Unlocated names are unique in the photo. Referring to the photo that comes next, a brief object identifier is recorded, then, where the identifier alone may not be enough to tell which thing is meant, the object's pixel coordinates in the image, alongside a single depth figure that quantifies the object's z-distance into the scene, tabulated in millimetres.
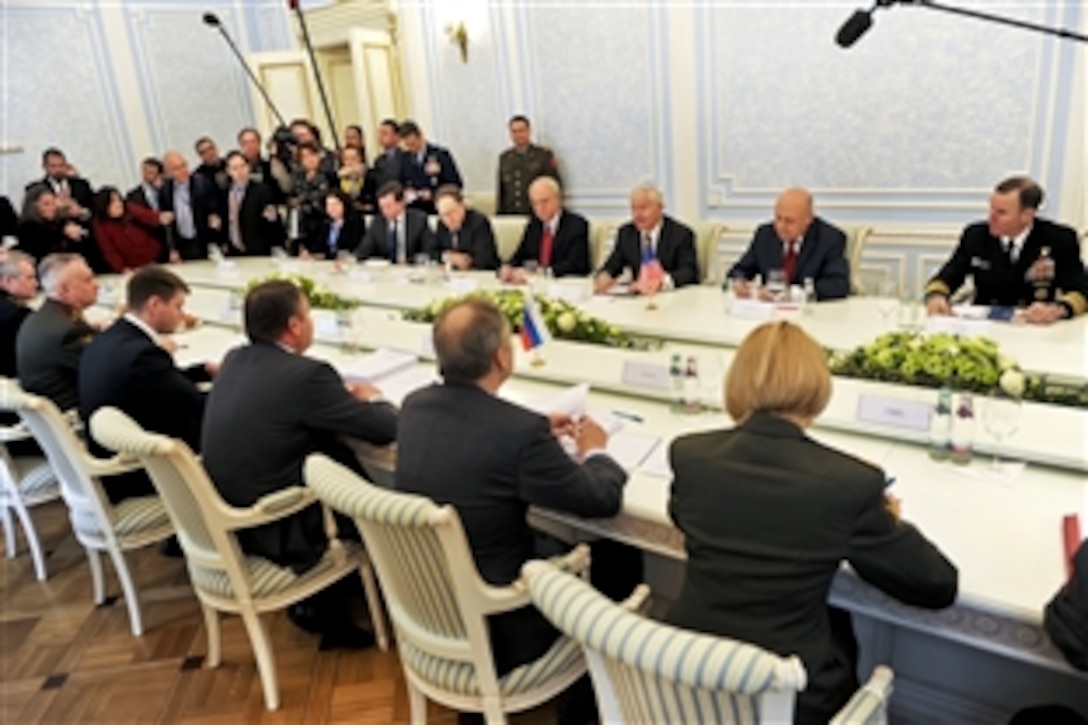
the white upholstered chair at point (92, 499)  2363
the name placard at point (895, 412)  1842
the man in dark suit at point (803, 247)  3391
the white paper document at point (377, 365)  2645
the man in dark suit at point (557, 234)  4359
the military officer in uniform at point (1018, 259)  2994
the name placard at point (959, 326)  2525
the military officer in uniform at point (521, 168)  5863
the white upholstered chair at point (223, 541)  1974
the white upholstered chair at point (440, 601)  1504
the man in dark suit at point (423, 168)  6152
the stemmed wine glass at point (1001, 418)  1741
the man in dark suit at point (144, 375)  2471
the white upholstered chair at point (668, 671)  1010
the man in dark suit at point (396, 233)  4938
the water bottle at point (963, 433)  1756
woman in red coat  6008
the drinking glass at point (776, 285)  3018
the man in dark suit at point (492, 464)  1595
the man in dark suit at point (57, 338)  2871
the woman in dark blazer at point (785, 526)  1216
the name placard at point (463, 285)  3793
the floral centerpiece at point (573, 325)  2797
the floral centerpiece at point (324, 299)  3752
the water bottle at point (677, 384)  2215
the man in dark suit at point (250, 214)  6055
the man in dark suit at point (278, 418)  2092
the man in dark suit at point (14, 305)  3133
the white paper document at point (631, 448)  1906
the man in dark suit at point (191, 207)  6367
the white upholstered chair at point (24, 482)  2941
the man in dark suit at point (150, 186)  6570
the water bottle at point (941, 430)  1784
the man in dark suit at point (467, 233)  4641
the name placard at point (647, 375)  2270
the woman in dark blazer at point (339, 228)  5379
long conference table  1345
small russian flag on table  2504
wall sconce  6301
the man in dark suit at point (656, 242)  3871
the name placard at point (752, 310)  2941
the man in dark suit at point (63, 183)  6434
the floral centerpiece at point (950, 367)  1938
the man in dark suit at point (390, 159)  6254
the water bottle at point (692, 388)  2191
